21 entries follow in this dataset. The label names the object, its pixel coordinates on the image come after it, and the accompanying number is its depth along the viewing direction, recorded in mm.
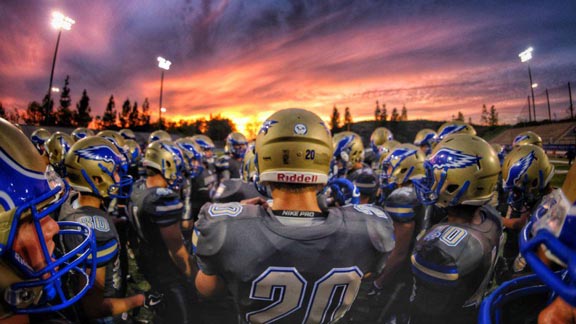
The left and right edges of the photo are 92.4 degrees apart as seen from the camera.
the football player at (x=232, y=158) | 9223
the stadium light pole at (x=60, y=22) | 20688
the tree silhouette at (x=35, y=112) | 54719
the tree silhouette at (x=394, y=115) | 89288
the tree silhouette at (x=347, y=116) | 93862
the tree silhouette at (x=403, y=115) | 93750
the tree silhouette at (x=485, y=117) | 87375
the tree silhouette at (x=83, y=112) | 63031
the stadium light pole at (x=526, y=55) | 21806
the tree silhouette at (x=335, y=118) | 89906
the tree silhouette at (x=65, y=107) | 61781
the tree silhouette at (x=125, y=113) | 80500
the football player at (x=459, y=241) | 2176
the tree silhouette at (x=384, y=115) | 91356
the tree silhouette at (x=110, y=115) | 72875
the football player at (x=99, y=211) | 2275
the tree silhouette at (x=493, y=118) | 83500
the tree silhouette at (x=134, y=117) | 81812
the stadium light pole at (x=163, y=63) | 29125
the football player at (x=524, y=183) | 3895
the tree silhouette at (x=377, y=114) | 92381
